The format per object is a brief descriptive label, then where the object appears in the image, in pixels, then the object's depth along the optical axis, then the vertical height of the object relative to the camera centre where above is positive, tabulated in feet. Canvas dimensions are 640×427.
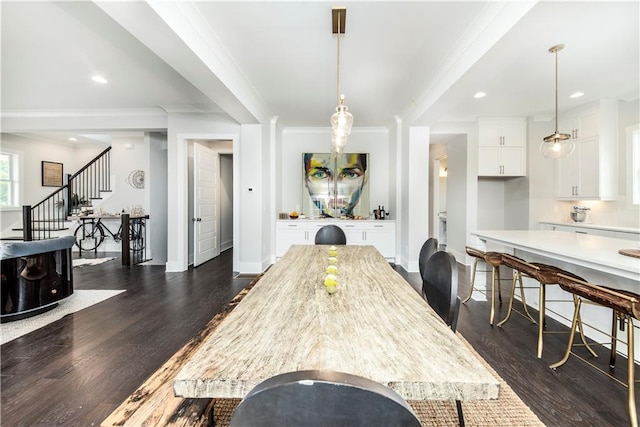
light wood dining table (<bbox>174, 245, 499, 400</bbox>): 2.42 -1.48
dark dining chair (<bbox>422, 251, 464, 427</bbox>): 4.27 -1.37
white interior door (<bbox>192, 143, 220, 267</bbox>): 16.28 +0.38
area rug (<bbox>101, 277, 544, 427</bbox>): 3.22 -2.44
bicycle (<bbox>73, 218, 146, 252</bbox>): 20.15 -1.79
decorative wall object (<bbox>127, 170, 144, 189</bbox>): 22.21 +2.59
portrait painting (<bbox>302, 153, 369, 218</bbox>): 18.60 +1.80
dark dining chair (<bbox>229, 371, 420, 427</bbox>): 1.60 -1.15
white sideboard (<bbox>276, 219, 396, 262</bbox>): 17.04 -1.47
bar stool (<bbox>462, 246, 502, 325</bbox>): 8.91 -1.73
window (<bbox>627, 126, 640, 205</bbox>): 12.62 +2.09
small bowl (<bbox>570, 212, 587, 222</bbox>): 14.49 -0.40
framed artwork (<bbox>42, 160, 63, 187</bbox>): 23.49 +3.19
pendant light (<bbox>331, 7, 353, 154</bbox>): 7.23 +2.60
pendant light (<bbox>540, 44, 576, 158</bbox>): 9.51 +2.25
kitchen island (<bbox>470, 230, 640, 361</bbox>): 5.78 -1.15
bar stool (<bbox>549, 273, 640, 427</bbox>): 4.71 -1.74
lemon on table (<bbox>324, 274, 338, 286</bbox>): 4.71 -1.23
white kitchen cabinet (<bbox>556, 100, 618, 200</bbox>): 13.41 +2.74
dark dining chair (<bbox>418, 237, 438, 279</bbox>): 6.51 -1.00
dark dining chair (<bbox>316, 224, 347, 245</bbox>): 10.50 -1.03
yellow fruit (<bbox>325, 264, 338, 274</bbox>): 5.38 -1.17
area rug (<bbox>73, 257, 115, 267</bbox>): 16.92 -3.27
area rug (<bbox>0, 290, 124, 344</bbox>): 8.06 -3.52
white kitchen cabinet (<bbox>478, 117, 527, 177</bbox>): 16.48 +3.77
